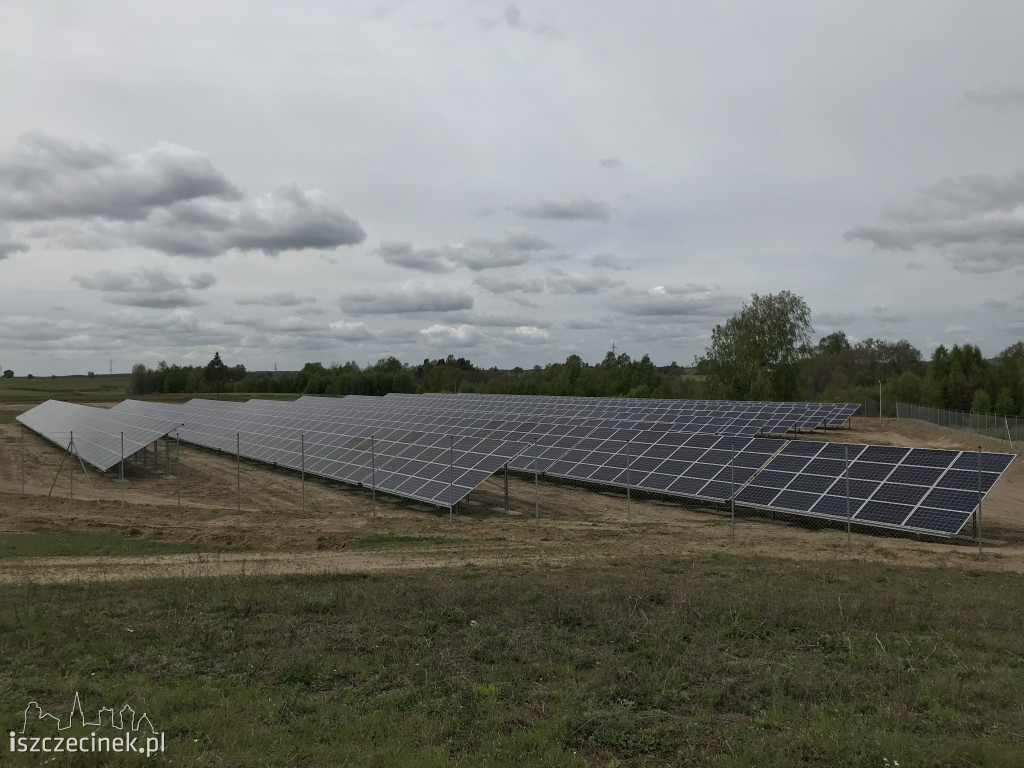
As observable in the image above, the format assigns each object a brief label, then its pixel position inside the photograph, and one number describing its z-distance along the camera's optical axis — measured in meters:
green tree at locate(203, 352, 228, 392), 132.62
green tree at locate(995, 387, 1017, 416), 58.00
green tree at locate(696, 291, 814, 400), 75.00
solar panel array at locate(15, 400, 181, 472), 33.22
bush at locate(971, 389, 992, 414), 59.09
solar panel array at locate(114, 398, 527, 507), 24.12
